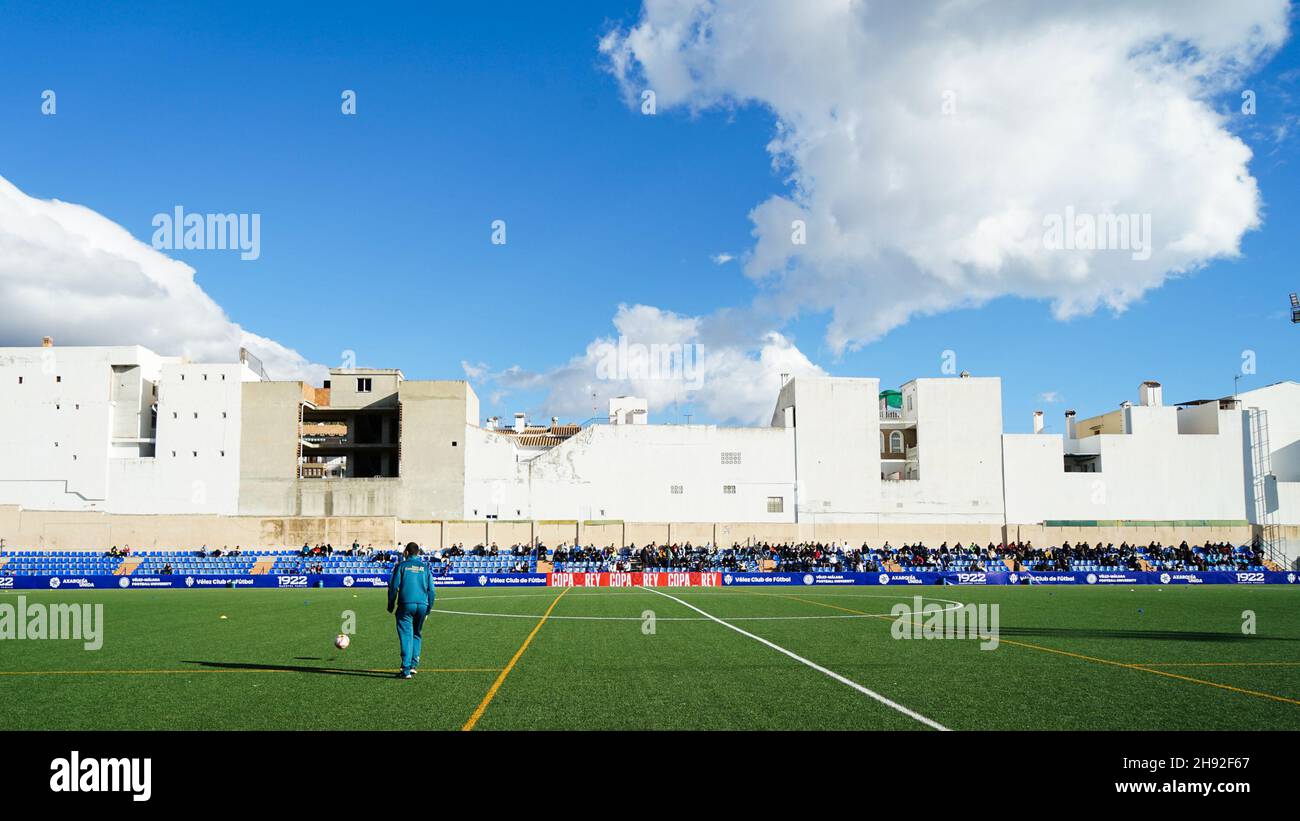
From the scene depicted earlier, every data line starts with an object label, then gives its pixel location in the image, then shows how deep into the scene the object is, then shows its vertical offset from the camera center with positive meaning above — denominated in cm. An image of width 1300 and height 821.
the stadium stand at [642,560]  4788 -410
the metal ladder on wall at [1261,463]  7062 +160
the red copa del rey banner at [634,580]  4362 -451
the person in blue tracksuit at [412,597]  1238 -151
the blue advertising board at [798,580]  4103 -457
